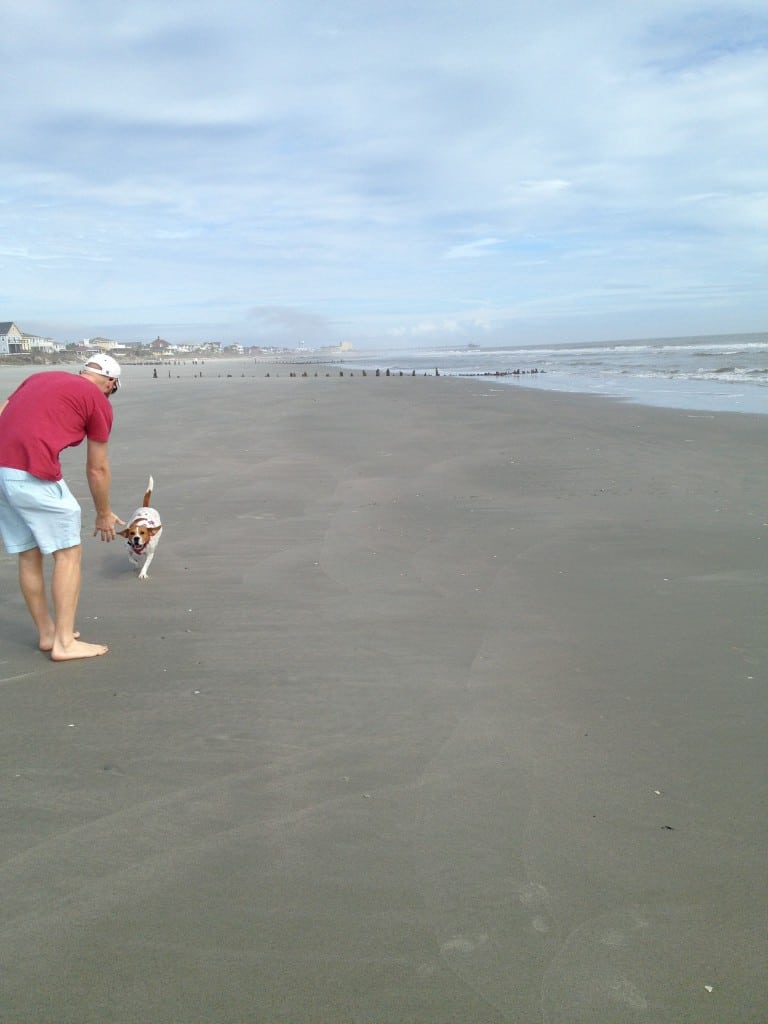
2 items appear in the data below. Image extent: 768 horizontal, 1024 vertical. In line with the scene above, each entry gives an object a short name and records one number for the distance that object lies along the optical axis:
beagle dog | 5.46
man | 3.96
